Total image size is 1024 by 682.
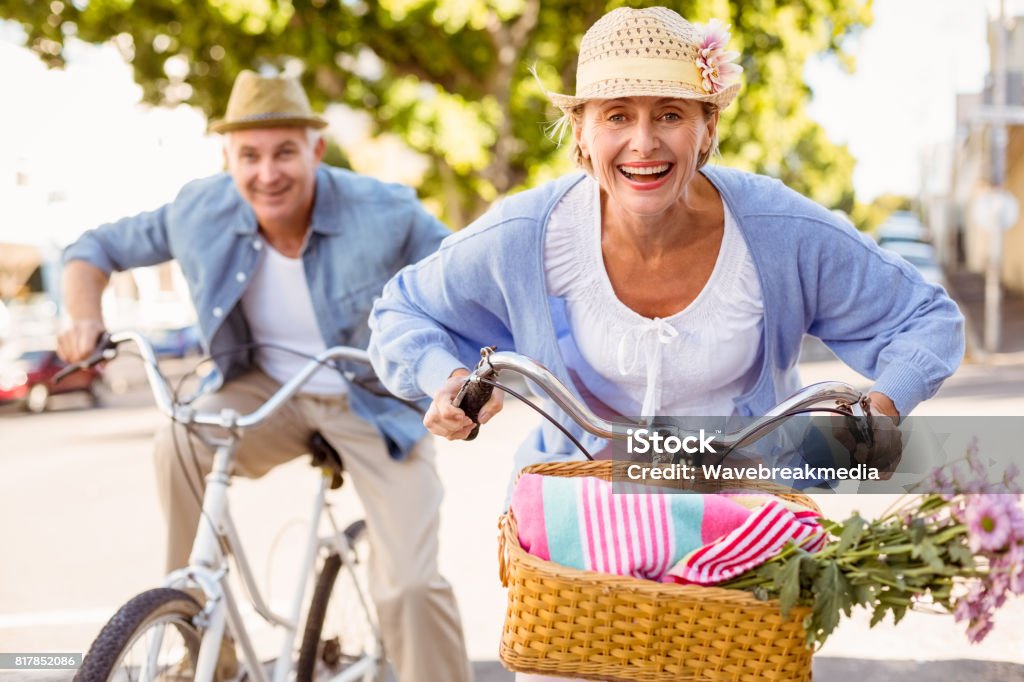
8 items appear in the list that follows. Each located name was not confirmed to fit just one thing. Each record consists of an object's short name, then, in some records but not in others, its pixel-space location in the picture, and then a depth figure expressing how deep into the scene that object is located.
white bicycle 2.62
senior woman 2.29
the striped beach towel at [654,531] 1.78
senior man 3.65
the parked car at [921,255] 29.08
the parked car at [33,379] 20.02
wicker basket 1.75
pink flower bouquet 1.62
